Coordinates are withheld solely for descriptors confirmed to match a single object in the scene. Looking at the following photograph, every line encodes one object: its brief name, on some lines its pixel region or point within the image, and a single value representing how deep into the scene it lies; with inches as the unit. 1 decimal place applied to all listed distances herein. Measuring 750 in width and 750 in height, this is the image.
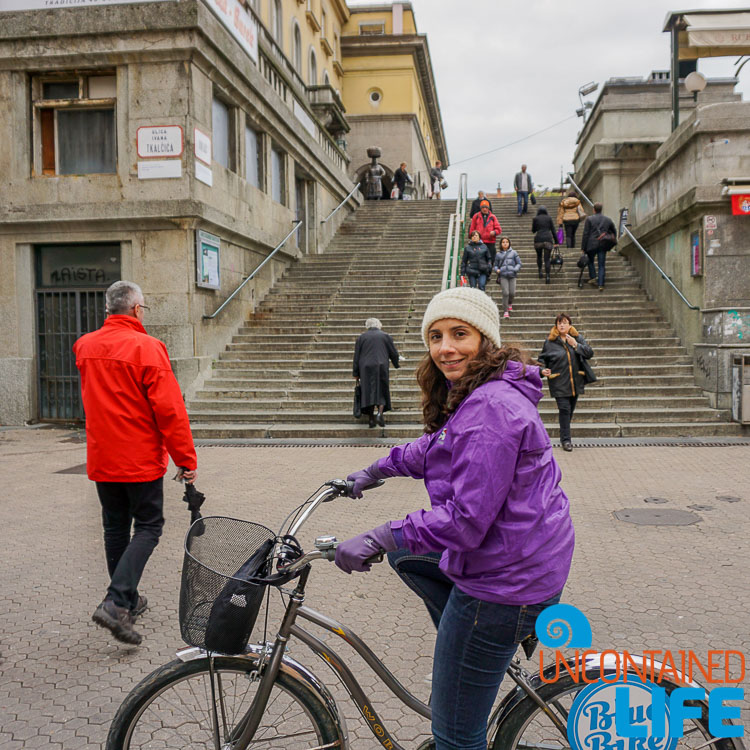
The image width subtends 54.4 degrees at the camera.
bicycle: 84.0
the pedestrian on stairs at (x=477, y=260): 609.6
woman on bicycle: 74.8
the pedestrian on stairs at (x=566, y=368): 382.3
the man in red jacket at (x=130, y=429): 154.0
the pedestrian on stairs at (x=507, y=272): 580.7
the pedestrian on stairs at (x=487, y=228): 648.4
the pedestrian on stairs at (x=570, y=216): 735.5
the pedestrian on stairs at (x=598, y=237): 612.7
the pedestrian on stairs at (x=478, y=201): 743.1
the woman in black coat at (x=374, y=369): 431.2
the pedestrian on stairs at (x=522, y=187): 903.7
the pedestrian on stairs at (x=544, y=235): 644.9
